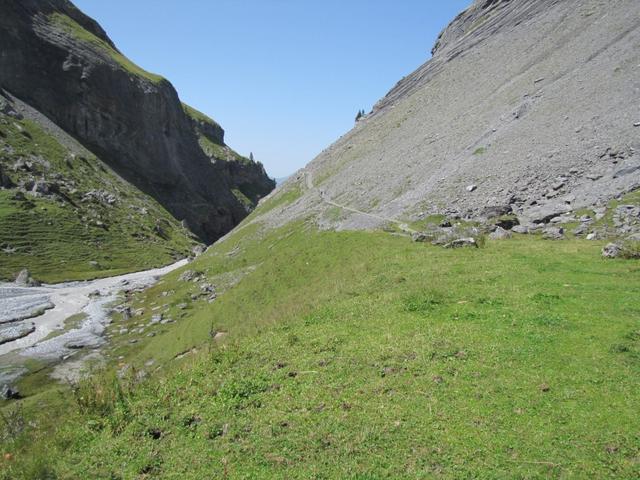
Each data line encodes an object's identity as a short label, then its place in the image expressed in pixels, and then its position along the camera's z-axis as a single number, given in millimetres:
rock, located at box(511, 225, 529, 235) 36531
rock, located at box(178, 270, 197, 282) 69562
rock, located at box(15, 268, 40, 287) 88438
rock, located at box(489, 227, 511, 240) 35219
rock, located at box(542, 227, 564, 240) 33500
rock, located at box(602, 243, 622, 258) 25312
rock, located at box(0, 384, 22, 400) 38125
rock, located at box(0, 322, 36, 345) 56531
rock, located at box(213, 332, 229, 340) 33581
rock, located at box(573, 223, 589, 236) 33188
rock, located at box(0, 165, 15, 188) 117188
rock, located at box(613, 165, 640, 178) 36562
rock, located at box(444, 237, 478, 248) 31766
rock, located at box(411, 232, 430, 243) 35781
